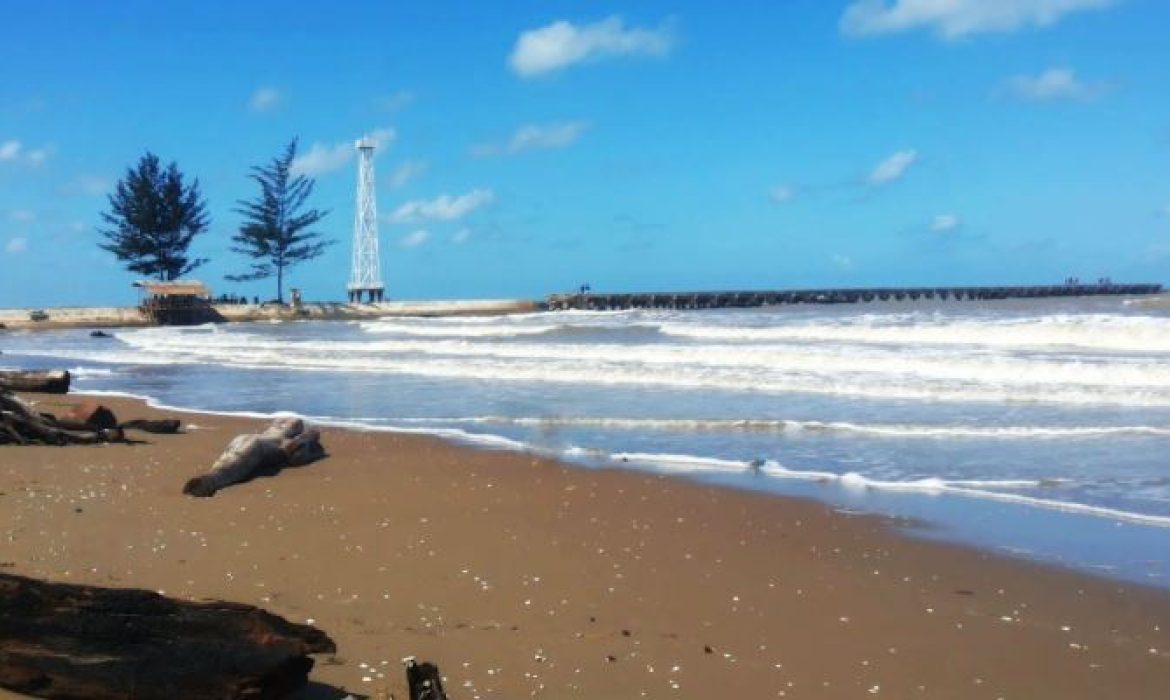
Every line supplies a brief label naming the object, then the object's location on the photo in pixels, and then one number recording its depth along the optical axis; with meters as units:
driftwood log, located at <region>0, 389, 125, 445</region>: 10.20
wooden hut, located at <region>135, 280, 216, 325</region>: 52.00
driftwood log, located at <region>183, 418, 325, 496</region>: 8.09
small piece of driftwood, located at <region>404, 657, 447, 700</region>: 3.25
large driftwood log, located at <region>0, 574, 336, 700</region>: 3.54
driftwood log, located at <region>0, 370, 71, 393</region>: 15.10
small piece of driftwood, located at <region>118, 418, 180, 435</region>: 11.65
